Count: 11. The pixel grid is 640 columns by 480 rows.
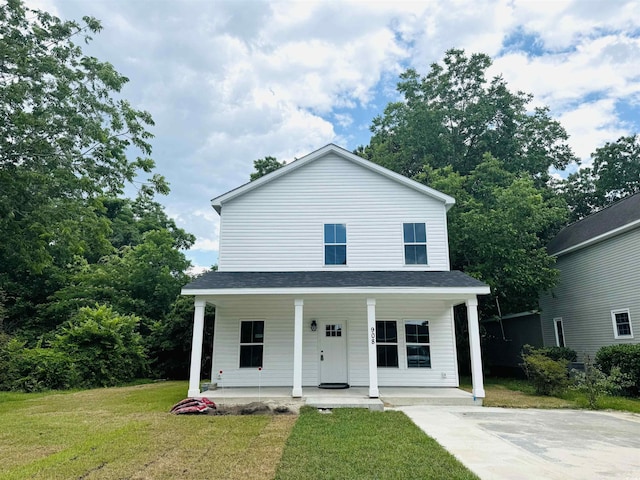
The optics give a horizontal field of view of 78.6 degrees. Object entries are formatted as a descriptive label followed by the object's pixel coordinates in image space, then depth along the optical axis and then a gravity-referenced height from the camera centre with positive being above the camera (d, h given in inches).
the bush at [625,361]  425.7 -28.8
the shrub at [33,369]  498.0 -44.9
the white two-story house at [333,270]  457.1 +76.4
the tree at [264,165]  984.3 +418.2
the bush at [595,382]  374.0 -43.9
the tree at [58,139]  438.0 +226.9
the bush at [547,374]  433.1 -42.9
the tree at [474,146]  618.8 +426.5
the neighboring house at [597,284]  514.0 +73.8
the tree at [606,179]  896.3 +353.5
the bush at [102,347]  547.8 -18.1
